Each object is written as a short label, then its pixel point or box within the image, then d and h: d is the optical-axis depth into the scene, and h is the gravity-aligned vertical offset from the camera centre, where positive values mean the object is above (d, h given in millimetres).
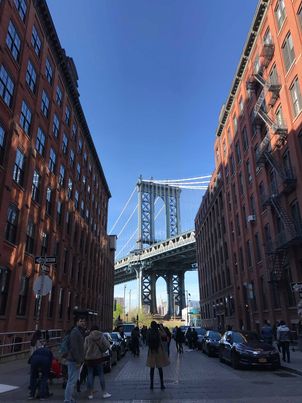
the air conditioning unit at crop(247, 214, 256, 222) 37462 +11577
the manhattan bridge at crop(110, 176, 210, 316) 102500 +23378
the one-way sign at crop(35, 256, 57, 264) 14412 +3038
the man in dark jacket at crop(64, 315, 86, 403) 8375 -277
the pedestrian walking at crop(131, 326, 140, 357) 24594 +34
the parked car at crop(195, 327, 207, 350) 27841 +515
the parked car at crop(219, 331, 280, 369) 14883 -350
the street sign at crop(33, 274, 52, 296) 12938 +1905
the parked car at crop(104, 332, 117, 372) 14992 -558
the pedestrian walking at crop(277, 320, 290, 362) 16500 +186
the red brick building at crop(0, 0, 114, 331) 21625 +12223
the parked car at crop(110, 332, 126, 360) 20334 -21
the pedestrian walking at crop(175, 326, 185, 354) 25453 +270
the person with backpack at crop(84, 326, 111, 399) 9702 -270
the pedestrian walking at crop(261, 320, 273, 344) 19041 +404
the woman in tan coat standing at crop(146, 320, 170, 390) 10638 -285
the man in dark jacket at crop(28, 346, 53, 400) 9438 -651
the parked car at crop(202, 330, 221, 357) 22484 +1
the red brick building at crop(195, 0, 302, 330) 27547 +14784
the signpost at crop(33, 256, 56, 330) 12938 +1909
